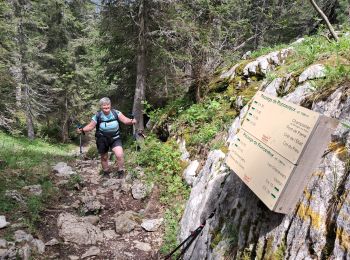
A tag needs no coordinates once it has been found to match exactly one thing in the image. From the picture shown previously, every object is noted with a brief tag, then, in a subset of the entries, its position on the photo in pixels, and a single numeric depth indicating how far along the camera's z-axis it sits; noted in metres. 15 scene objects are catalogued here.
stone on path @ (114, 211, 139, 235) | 6.45
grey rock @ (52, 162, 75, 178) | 8.88
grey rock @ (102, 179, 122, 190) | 8.10
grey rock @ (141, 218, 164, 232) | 6.51
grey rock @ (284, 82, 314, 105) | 4.58
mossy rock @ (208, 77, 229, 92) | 9.53
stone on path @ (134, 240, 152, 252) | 5.99
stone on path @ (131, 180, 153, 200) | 7.59
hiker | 8.26
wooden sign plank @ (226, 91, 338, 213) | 2.98
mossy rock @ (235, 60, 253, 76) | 9.22
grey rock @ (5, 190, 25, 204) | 6.58
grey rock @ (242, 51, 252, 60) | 10.79
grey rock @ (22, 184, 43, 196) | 7.14
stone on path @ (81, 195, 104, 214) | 6.93
